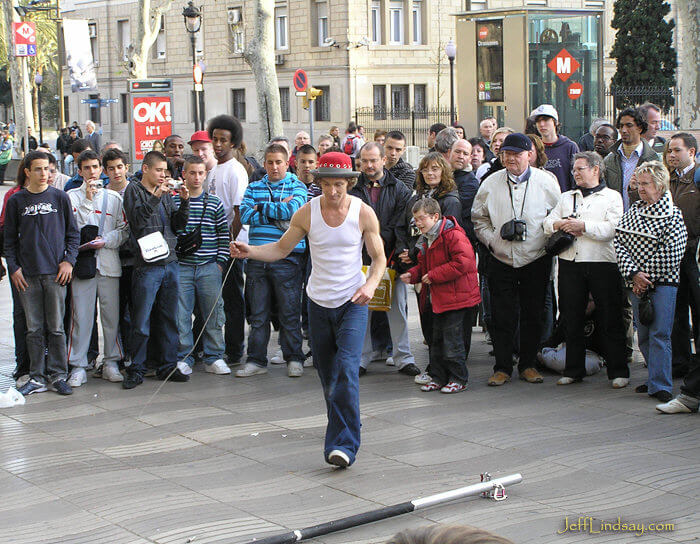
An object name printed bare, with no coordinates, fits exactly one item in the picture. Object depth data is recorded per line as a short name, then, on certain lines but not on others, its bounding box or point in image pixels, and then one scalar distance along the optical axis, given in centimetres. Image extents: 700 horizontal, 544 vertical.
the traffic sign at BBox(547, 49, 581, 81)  2086
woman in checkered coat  821
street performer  673
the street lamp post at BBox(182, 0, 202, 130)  2883
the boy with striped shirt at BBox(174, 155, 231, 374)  955
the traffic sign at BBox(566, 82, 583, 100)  2125
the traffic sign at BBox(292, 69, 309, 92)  2925
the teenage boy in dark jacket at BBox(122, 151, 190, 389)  921
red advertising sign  1496
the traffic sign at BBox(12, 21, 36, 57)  2711
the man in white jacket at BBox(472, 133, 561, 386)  896
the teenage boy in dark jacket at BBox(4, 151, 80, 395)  884
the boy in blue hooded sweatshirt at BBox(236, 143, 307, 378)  948
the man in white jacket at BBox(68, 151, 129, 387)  929
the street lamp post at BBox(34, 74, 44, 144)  5137
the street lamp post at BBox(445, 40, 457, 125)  3559
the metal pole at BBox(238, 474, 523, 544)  533
